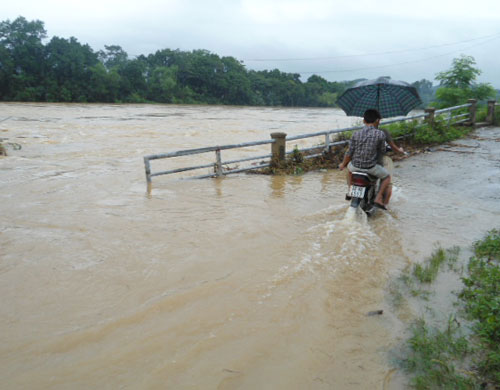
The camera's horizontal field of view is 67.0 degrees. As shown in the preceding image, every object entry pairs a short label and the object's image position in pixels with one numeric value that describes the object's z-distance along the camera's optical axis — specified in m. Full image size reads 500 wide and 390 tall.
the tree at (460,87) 17.22
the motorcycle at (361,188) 5.28
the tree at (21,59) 56.34
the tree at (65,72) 58.50
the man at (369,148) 5.21
